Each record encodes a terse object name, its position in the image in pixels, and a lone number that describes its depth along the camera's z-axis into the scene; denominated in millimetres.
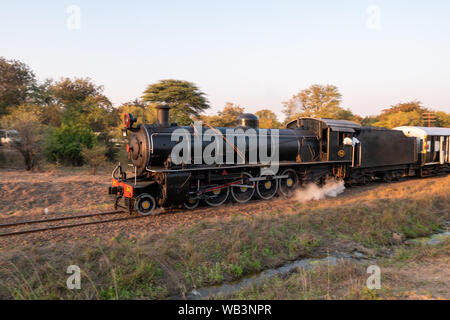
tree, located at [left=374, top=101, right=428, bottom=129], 36031
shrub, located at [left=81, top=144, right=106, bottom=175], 19625
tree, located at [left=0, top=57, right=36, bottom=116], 29438
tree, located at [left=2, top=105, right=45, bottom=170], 19156
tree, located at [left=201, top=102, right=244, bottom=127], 32428
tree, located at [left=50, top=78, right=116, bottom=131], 31156
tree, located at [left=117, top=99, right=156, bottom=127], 22766
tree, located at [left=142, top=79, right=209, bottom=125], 25516
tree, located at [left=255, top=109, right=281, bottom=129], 33769
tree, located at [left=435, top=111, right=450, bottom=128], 47219
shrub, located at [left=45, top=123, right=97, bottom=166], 23031
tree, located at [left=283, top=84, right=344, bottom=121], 36250
